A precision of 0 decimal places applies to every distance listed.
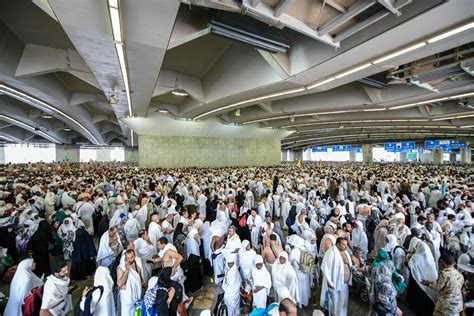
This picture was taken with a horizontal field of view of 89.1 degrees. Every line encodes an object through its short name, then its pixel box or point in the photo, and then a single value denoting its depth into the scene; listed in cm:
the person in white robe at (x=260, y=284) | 373
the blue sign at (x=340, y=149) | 4360
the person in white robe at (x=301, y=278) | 446
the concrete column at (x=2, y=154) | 4812
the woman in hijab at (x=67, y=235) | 624
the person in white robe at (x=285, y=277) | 385
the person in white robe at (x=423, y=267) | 406
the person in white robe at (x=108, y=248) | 496
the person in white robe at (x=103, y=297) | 327
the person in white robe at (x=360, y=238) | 582
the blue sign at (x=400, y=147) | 3141
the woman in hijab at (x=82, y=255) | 537
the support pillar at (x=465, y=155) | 4700
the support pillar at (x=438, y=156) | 4874
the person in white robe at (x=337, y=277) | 392
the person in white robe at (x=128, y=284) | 361
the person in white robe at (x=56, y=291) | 319
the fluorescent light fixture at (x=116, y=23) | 457
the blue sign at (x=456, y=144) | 2811
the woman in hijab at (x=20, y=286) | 343
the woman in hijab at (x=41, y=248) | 548
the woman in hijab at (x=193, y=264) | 502
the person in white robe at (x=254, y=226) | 659
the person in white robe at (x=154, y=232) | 580
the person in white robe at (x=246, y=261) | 420
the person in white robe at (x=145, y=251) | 497
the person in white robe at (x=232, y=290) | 381
